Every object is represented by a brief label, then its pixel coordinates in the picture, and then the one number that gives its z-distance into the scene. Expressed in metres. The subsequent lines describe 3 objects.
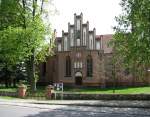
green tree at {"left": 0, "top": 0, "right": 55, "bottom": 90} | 18.71
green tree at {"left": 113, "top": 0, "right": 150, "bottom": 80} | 12.54
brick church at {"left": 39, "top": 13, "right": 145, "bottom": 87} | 29.56
